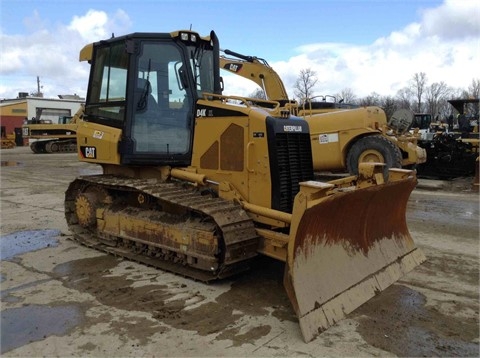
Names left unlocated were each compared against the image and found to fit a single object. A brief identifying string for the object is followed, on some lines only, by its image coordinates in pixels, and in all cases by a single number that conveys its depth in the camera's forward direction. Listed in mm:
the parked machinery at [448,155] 14713
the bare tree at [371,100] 66488
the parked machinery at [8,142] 37247
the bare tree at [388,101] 63153
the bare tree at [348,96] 71538
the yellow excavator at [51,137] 28959
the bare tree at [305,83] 48322
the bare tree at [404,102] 68588
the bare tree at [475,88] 66881
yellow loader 11586
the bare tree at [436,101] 70062
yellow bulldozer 4504
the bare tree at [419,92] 70788
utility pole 80562
